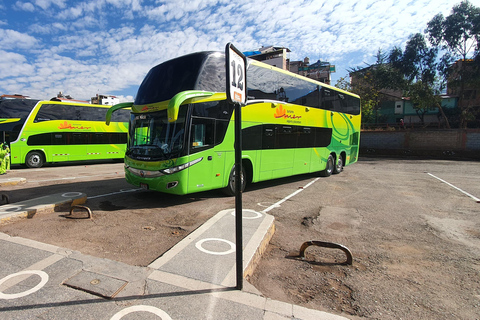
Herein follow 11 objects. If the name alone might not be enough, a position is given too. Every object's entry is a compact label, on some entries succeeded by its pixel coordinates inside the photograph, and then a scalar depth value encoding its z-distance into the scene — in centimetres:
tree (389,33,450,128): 2922
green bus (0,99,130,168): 1520
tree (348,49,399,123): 3291
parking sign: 271
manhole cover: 292
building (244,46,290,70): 5182
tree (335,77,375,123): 3475
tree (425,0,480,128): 2684
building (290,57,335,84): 6450
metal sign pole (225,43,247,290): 272
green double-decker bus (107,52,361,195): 675
